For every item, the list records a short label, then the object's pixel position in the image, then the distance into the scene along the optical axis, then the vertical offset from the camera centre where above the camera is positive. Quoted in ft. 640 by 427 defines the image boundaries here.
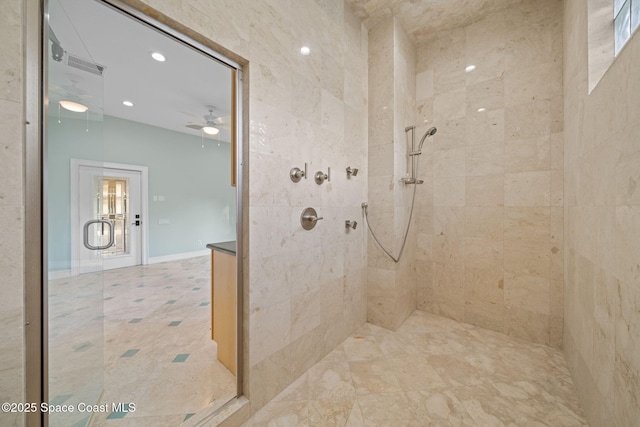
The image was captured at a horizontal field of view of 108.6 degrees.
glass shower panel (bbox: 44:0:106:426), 2.89 -0.29
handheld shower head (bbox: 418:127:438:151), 6.94 +2.45
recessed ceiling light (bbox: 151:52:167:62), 7.81 +5.42
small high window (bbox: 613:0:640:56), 3.29 +2.99
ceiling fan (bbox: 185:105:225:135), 12.78 +5.49
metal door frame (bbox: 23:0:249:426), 2.31 +0.02
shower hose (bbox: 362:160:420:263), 6.75 -0.56
